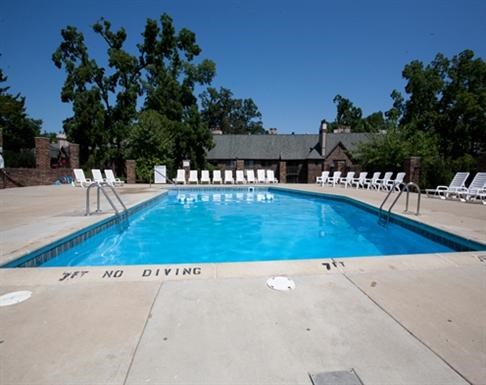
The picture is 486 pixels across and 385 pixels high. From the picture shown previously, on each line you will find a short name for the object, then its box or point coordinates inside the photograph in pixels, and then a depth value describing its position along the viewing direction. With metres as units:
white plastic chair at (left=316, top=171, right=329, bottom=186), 18.65
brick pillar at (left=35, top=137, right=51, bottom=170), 14.91
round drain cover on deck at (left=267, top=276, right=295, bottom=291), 2.71
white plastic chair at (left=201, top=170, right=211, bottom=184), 19.67
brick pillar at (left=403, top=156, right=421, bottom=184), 14.03
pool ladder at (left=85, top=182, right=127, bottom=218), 6.22
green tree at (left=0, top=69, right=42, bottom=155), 29.67
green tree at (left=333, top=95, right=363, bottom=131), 59.79
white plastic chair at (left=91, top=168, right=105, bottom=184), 14.72
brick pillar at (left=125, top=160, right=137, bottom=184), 18.69
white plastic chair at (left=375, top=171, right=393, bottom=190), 14.30
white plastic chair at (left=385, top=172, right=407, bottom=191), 13.37
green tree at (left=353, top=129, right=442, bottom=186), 17.14
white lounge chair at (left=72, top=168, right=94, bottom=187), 13.97
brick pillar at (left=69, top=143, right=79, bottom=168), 17.69
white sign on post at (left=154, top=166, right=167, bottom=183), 18.55
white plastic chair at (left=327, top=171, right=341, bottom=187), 18.08
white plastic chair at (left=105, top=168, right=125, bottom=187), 15.51
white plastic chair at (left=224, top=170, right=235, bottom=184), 20.28
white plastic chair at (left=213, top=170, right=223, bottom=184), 20.41
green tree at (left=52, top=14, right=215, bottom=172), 22.30
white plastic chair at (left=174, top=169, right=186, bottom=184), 18.72
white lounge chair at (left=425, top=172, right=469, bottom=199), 10.22
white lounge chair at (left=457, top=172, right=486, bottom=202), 9.51
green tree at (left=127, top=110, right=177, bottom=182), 19.05
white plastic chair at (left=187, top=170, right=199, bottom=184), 19.41
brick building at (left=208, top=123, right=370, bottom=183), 29.36
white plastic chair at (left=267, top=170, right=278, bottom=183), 21.39
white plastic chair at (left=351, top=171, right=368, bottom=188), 16.22
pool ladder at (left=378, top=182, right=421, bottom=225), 6.98
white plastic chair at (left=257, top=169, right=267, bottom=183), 21.02
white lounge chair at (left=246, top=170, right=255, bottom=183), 20.66
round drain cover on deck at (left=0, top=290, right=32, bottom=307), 2.39
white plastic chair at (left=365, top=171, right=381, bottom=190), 15.34
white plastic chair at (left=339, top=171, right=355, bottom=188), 17.30
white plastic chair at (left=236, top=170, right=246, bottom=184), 21.00
